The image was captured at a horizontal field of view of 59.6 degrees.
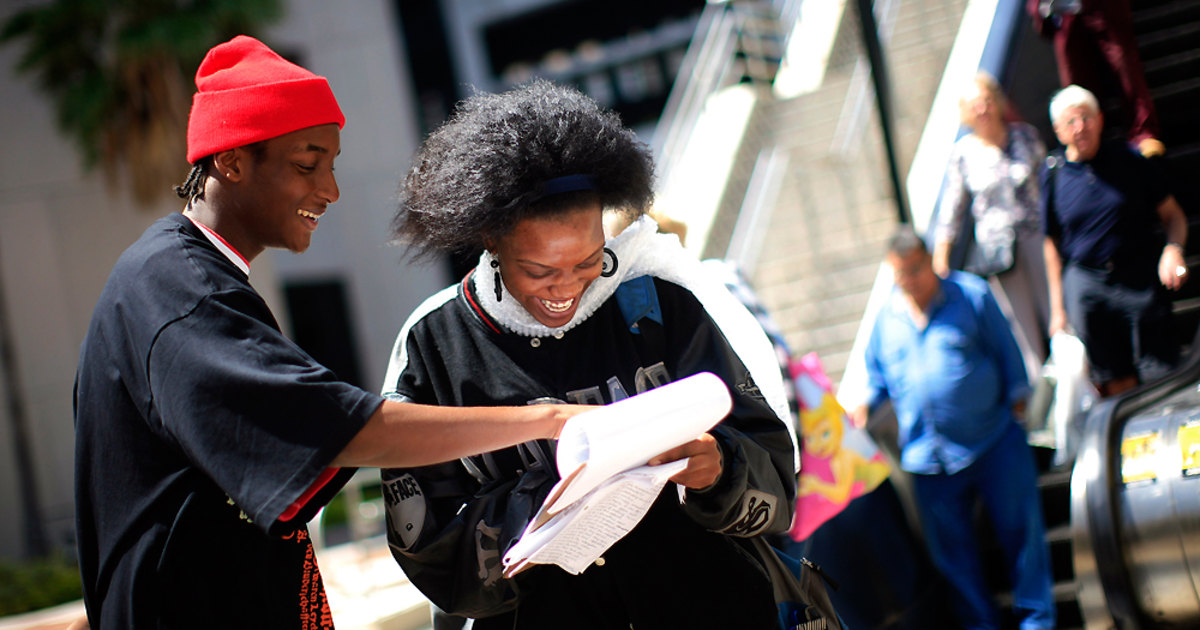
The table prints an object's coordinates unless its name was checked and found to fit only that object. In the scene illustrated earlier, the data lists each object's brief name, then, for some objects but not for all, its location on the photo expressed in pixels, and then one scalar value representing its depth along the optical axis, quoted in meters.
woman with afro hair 2.07
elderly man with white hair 4.93
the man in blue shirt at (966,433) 4.71
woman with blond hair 6.01
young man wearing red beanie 1.62
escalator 3.51
